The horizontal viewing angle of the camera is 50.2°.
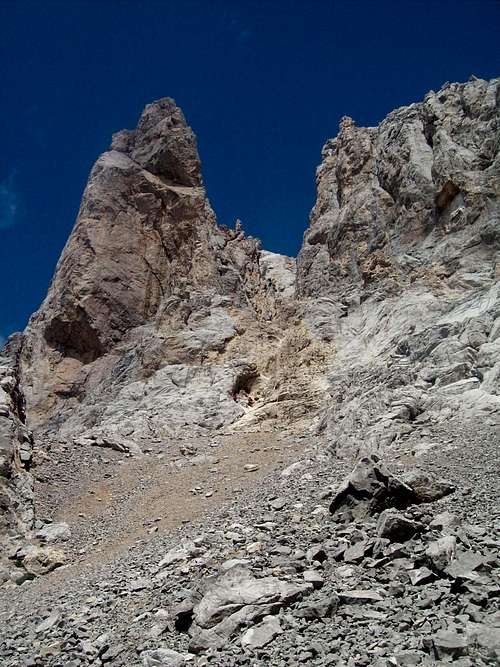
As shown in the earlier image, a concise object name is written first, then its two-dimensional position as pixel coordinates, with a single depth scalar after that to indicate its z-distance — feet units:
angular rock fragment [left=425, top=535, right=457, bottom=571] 24.22
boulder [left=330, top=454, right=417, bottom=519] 33.50
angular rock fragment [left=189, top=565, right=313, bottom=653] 24.26
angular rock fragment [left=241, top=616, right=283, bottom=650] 22.39
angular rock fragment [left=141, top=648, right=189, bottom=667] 23.12
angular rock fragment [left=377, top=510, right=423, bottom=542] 28.40
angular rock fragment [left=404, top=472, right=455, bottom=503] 33.63
